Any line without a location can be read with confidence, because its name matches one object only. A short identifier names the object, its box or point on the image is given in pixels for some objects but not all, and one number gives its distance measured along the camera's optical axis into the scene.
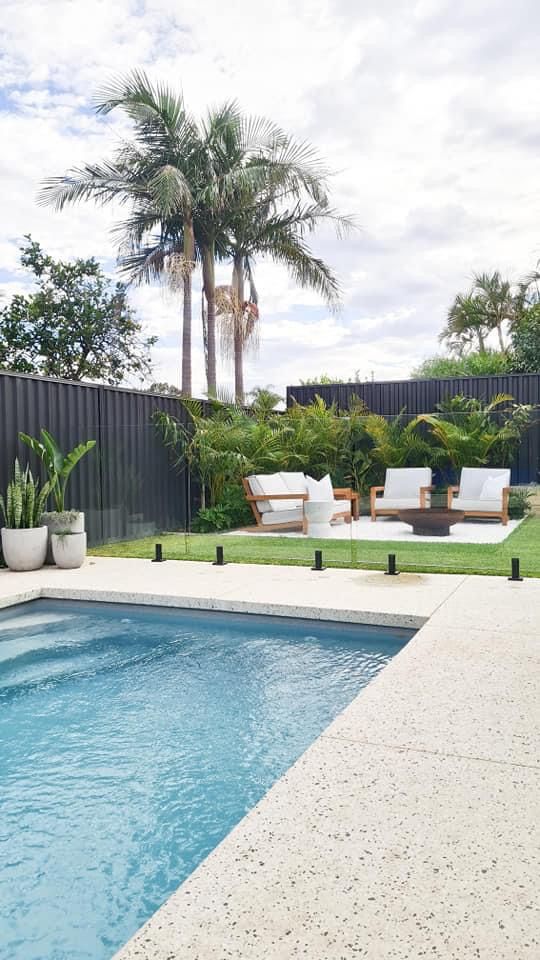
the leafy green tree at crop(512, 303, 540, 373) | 17.67
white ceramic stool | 7.15
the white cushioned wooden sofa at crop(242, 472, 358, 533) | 7.05
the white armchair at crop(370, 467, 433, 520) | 6.67
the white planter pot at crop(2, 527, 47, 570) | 7.38
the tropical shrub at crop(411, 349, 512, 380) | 19.08
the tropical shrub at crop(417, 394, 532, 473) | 6.61
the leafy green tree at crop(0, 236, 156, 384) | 17.47
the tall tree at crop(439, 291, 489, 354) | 23.75
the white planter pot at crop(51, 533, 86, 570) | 7.45
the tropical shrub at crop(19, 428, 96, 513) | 7.82
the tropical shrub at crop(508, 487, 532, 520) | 6.57
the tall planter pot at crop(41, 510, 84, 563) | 7.68
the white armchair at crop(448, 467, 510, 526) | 6.50
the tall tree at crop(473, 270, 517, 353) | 23.45
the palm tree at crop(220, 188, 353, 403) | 15.84
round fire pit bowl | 6.56
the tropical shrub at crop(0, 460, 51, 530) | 7.42
